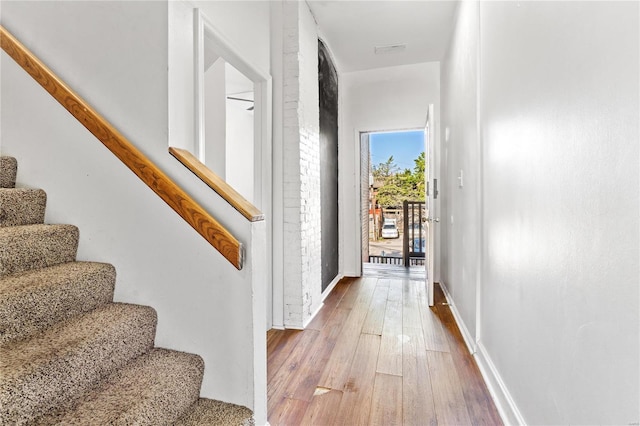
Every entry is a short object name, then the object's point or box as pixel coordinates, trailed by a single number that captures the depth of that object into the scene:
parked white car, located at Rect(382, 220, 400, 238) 7.66
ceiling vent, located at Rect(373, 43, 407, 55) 3.80
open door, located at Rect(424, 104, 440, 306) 3.18
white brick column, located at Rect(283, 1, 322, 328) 2.68
